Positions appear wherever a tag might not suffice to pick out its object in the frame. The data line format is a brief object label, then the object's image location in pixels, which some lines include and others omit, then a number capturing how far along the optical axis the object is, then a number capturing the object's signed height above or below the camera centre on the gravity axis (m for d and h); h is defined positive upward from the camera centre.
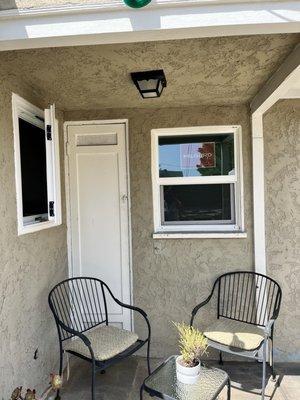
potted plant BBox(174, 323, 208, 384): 2.40 -1.26
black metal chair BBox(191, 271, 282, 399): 3.36 -1.24
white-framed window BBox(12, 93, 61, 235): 2.68 +0.24
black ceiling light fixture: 2.66 +0.93
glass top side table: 2.31 -1.45
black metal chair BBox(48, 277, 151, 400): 2.84 -1.38
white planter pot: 2.40 -1.36
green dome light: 1.63 +0.95
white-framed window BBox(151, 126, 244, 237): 3.76 +0.11
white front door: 3.80 -0.18
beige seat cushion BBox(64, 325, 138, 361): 2.83 -1.38
